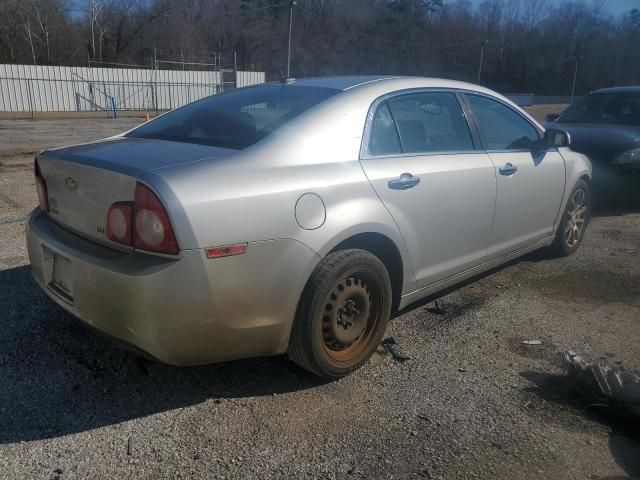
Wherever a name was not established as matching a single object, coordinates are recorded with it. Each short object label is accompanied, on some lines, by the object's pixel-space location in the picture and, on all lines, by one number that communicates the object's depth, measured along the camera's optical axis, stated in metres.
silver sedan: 2.33
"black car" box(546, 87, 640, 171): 6.89
